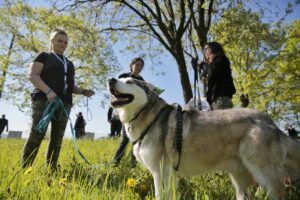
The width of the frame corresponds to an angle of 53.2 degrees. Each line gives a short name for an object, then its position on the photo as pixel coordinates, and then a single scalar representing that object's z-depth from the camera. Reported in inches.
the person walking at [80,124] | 760.0
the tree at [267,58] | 495.8
